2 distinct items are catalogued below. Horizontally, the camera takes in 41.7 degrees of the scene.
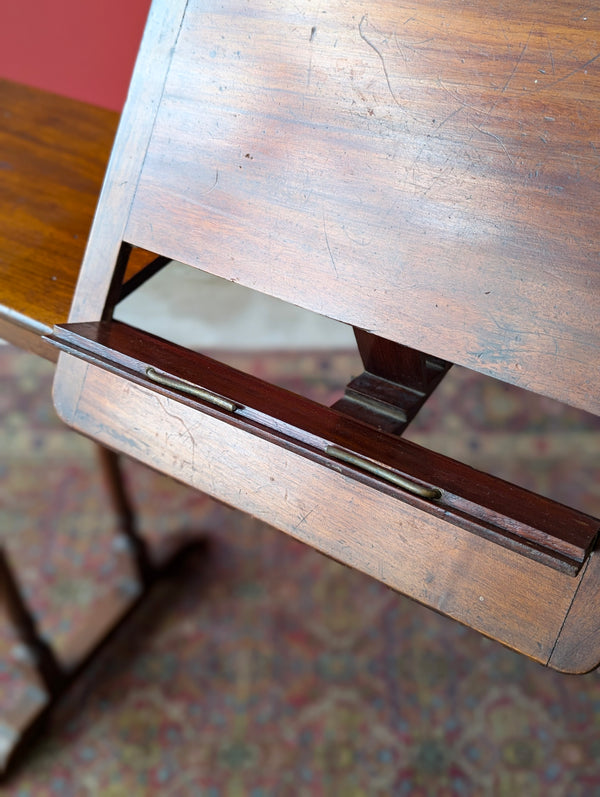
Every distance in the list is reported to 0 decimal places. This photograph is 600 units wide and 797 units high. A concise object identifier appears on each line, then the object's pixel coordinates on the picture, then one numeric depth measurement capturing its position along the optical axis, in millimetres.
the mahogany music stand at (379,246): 674
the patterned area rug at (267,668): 1916
